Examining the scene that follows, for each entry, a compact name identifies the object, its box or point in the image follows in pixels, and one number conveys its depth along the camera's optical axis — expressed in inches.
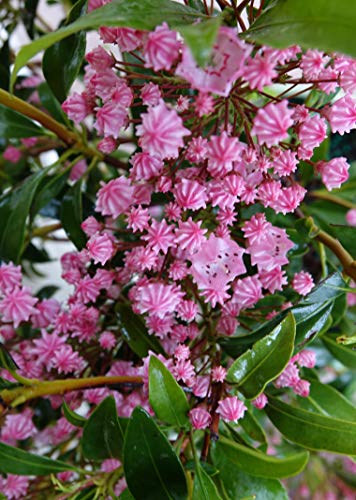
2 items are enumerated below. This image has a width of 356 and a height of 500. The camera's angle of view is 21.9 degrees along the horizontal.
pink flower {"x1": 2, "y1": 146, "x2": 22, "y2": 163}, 15.4
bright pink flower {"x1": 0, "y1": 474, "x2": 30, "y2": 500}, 11.9
